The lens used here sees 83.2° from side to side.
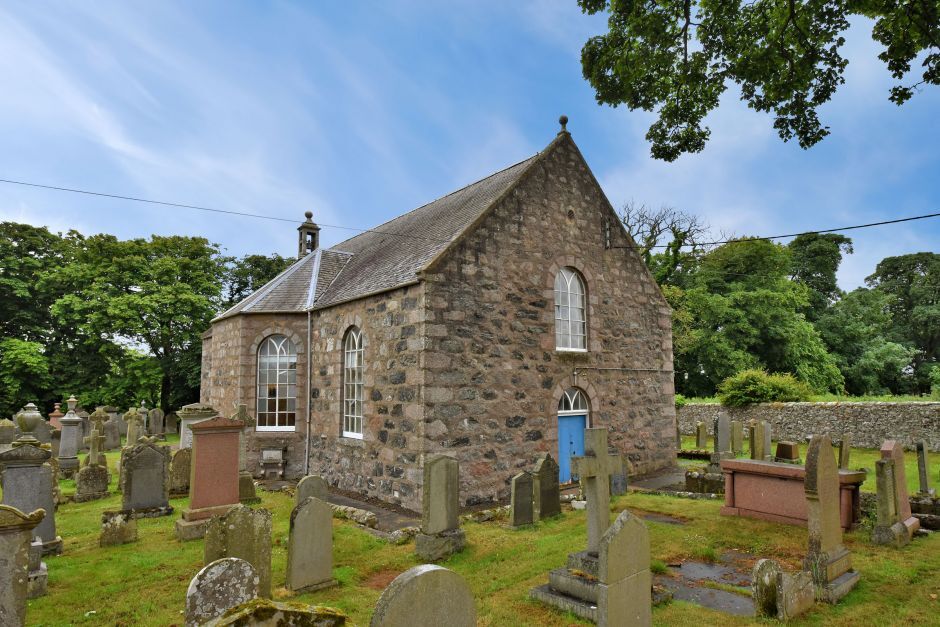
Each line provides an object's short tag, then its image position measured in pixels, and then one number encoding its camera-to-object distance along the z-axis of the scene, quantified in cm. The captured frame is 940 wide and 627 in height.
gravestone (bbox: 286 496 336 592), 679
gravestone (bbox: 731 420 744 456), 1839
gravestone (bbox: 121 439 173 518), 1045
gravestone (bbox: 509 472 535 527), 973
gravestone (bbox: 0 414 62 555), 771
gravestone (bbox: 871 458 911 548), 805
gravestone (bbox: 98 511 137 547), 895
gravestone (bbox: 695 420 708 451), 2153
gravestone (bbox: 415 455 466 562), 818
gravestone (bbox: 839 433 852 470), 1274
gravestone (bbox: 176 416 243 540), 959
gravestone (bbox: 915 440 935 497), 1049
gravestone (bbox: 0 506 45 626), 488
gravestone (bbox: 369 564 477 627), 294
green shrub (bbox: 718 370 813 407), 2292
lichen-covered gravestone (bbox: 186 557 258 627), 409
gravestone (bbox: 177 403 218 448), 1372
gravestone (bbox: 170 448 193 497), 1316
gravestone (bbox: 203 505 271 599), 634
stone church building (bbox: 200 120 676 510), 1193
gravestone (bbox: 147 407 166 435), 2769
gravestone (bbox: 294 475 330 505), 944
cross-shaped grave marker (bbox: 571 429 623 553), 679
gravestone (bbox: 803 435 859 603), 624
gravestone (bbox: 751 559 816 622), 559
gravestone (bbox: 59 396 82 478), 1566
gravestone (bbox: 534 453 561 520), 1025
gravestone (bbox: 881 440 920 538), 837
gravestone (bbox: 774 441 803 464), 1156
